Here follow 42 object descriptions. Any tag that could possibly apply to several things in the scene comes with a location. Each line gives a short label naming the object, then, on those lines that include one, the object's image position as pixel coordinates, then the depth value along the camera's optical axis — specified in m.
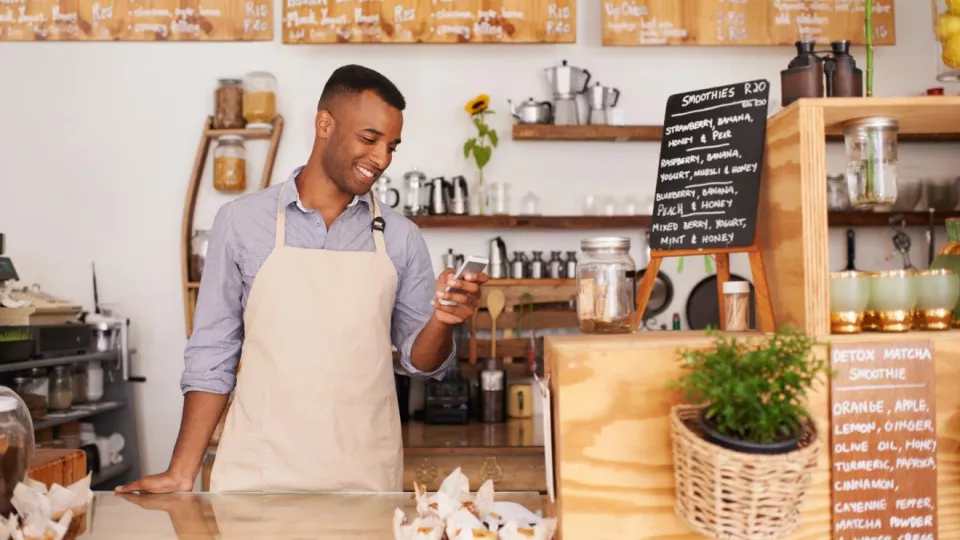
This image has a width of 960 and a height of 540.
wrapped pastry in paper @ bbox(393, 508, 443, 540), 1.23
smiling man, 2.07
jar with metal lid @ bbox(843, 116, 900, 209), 1.44
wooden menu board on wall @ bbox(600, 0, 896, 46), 4.03
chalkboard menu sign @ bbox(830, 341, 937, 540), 1.31
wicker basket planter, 1.05
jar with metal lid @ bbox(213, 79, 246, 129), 4.09
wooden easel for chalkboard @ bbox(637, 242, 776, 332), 1.49
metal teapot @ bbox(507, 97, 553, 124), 3.99
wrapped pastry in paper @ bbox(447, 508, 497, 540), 1.23
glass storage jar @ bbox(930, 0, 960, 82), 1.56
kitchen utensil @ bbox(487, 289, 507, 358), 4.01
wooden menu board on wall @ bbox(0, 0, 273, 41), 4.11
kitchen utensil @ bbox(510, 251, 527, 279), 4.05
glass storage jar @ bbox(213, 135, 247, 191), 4.05
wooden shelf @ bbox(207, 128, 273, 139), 4.06
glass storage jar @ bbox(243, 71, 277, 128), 4.05
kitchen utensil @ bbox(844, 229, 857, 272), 4.11
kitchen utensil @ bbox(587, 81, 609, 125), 4.04
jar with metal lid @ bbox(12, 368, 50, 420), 3.48
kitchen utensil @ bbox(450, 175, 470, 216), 4.02
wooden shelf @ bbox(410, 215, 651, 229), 3.98
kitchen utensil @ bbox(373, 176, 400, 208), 3.99
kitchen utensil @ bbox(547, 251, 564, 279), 4.05
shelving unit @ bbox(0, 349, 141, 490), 4.00
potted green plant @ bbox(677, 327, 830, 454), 1.06
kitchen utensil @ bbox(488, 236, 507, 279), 4.05
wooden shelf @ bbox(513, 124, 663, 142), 3.95
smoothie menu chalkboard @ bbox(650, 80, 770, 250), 1.48
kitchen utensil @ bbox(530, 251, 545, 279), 4.05
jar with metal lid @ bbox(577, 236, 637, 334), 1.46
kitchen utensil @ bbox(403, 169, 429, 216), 4.00
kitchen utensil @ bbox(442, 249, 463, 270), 4.11
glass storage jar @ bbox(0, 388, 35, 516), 1.32
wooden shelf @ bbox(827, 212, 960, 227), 4.00
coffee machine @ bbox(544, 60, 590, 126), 4.02
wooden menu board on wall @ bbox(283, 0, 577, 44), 4.02
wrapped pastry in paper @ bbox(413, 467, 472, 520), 1.27
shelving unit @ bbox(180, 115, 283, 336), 4.04
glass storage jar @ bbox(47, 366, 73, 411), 3.70
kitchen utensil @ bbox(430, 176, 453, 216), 4.01
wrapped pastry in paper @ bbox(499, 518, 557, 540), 1.24
